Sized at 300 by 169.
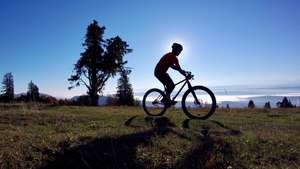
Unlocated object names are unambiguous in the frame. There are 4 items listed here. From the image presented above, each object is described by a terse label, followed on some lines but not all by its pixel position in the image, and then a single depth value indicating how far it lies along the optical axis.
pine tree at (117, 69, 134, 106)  38.58
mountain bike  7.29
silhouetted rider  7.26
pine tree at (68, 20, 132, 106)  26.09
